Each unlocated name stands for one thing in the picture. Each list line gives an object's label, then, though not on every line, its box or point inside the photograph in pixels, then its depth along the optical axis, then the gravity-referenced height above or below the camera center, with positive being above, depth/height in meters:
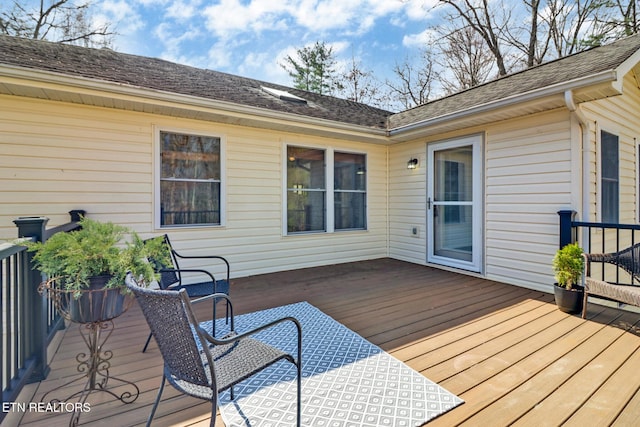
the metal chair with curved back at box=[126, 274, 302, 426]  1.30 -0.66
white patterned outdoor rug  1.75 -1.18
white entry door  4.89 +0.17
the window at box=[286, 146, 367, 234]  5.48 +0.42
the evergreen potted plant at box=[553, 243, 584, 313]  3.23 -0.71
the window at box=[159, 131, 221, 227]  4.36 +0.48
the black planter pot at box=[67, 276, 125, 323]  1.75 -0.54
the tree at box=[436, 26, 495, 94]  11.25 +6.00
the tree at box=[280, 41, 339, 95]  13.60 +6.61
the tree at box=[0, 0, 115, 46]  7.90 +5.34
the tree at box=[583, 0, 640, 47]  8.10 +5.34
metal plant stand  1.76 -0.63
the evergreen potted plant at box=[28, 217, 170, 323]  1.71 -0.34
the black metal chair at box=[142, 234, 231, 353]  2.79 -0.73
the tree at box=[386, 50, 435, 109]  12.61 +5.65
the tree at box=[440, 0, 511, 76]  10.38 +6.85
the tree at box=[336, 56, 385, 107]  13.31 +5.76
